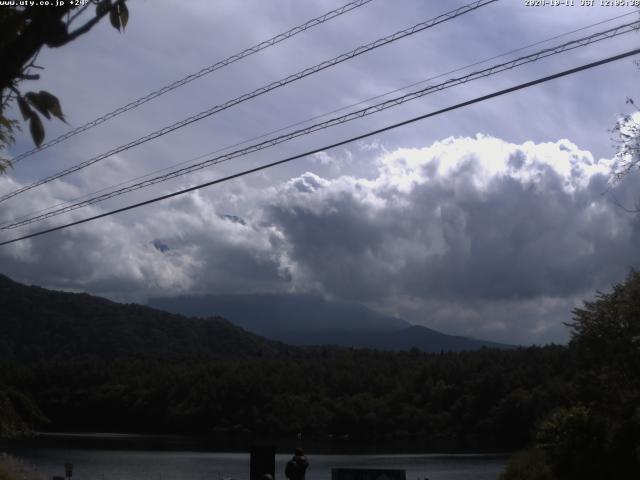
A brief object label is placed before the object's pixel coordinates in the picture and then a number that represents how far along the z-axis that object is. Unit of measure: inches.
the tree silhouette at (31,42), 170.7
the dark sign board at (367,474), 466.9
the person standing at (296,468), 565.6
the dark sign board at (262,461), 547.8
